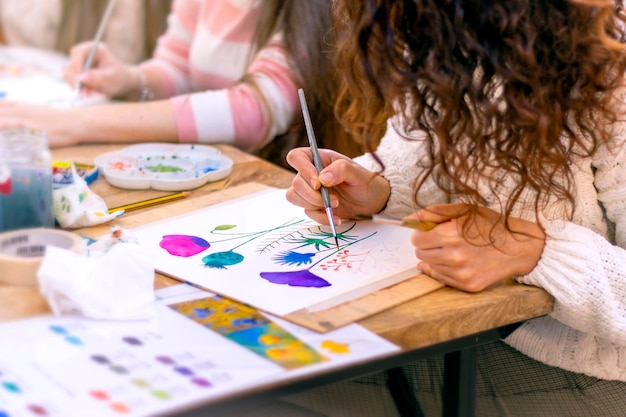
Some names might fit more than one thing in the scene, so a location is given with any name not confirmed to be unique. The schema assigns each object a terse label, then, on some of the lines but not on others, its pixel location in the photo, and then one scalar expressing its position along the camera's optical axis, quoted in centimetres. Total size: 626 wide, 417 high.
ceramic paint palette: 170
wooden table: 132
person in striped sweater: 190
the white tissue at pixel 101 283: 134
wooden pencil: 163
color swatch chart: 124
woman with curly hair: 138
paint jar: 143
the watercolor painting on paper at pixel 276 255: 143
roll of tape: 138
